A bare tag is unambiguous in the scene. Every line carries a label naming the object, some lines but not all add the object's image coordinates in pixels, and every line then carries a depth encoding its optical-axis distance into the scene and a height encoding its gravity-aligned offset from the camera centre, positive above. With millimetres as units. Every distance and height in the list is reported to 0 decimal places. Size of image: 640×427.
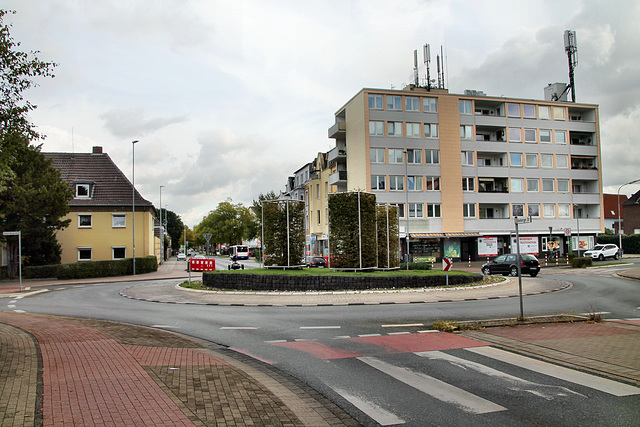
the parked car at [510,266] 31031 -1631
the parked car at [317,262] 41638 -1487
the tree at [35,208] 34219 +3119
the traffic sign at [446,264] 20498 -923
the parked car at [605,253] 46188 -1301
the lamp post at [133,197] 40441 +4780
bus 72925 -838
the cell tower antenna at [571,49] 59969 +24180
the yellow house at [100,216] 43062 +3076
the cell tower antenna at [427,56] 54228 +21505
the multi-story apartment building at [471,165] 49594 +8452
